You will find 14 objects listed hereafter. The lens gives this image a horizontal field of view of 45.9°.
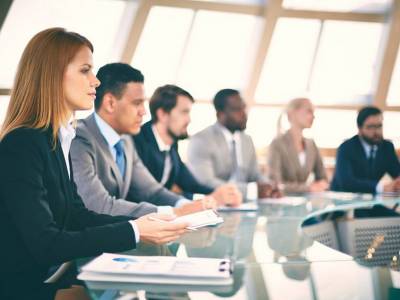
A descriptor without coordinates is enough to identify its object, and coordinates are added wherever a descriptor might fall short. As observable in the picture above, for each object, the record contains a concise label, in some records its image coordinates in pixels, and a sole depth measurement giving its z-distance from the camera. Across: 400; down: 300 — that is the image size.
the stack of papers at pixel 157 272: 1.05
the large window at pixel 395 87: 7.57
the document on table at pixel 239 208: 2.33
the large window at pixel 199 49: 6.75
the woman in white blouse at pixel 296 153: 3.78
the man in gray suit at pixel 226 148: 3.55
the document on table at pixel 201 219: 1.51
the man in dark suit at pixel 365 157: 3.76
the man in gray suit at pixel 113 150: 1.92
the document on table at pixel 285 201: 2.63
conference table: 1.01
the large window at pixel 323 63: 7.61
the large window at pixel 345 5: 7.17
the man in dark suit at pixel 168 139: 2.88
